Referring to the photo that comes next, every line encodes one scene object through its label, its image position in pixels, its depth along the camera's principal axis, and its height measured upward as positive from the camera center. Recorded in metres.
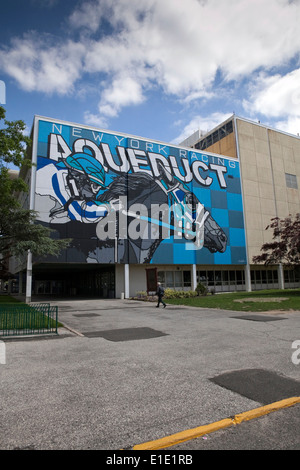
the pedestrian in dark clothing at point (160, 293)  22.84 -0.57
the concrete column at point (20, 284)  53.31 +0.80
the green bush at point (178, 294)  31.74 -0.97
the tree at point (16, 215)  22.52 +6.23
